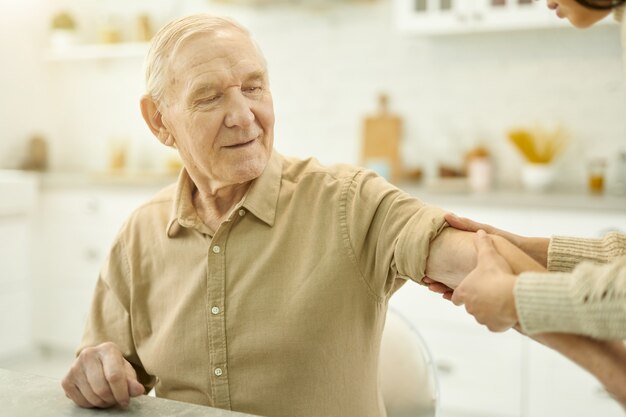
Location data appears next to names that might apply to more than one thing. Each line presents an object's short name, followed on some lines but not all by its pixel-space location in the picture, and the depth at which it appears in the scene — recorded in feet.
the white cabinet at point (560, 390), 9.55
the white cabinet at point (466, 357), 10.06
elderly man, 4.28
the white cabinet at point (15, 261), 12.65
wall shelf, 14.82
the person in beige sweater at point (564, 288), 2.95
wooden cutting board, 12.76
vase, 11.21
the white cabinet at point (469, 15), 10.73
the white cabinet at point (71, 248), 13.14
